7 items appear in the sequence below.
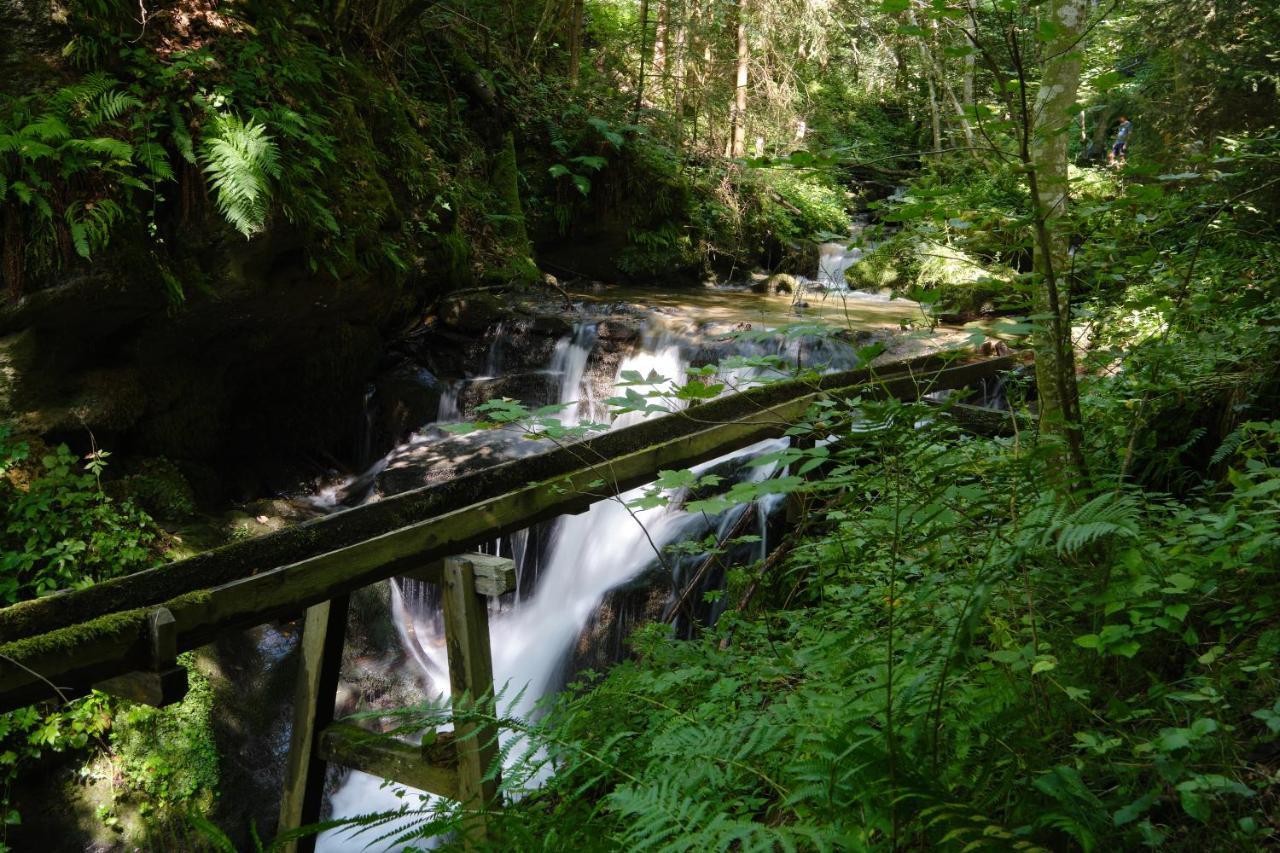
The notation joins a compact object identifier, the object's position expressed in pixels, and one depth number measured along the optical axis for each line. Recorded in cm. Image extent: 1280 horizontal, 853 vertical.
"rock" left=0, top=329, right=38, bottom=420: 662
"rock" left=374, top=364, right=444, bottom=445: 1003
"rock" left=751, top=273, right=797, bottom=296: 1476
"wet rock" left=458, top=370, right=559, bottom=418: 996
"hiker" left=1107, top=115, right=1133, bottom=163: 1928
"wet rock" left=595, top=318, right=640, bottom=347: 1056
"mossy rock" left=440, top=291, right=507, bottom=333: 1089
